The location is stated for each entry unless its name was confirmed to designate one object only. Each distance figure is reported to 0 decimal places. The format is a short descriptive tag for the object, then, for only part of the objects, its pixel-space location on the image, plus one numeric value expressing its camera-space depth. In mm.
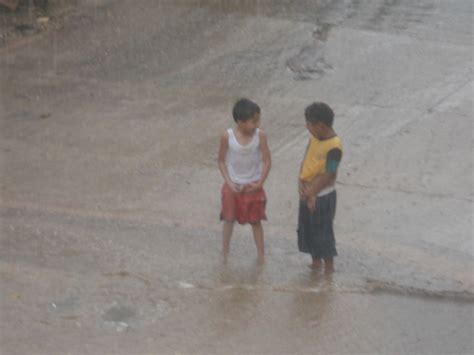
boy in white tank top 13516
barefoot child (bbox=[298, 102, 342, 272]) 12977
